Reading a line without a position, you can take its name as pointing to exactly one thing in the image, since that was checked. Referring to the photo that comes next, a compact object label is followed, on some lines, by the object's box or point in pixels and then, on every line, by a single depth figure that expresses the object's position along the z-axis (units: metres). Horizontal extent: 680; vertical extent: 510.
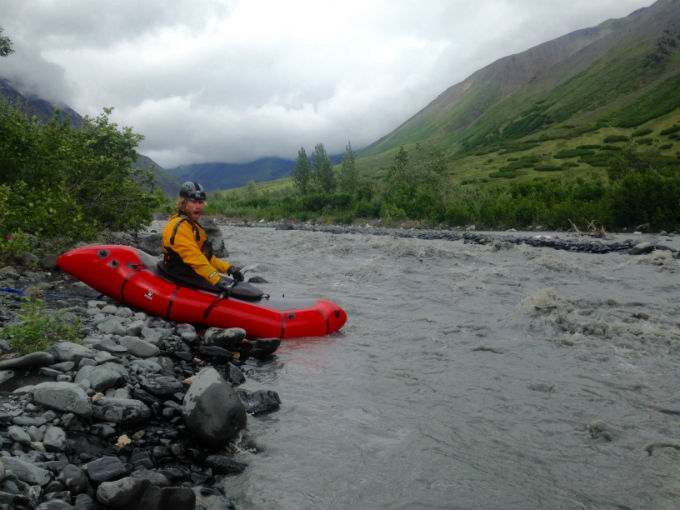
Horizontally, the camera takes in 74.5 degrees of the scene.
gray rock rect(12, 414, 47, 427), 3.52
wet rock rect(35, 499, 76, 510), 2.71
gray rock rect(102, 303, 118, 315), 7.33
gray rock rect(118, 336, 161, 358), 5.57
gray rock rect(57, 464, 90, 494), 3.03
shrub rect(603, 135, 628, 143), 74.75
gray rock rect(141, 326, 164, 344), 6.25
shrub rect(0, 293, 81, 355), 4.66
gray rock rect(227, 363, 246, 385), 5.77
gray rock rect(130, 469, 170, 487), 3.28
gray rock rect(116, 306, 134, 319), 7.29
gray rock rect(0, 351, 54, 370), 4.23
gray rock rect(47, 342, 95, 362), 4.66
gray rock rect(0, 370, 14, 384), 4.08
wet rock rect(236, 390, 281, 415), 4.96
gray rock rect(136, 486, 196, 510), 2.89
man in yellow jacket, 7.67
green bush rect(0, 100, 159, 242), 9.30
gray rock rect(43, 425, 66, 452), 3.39
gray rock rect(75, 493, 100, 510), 2.86
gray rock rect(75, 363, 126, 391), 4.32
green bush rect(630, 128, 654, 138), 71.50
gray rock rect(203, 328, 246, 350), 6.78
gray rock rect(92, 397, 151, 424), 3.94
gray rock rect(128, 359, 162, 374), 5.02
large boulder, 4.03
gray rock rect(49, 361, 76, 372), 4.51
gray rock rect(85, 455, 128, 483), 3.17
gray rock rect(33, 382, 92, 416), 3.77
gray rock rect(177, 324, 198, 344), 6.75
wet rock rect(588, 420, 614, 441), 4.45
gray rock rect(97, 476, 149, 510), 2.87
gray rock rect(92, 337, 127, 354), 5.28
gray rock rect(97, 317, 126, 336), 6.14
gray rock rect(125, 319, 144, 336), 6.30
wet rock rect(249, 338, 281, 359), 6.88
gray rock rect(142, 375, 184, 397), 4.55
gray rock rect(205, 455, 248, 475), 3.80
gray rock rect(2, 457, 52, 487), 2.91
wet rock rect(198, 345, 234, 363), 6.44
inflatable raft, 7.55
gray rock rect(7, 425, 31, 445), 3.31
